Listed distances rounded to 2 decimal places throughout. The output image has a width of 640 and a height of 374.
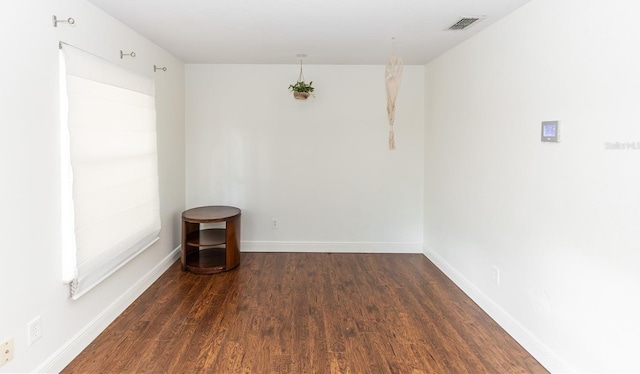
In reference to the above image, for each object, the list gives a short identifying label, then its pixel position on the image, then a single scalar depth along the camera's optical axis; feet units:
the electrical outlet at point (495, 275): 9.47
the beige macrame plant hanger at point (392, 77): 10.73
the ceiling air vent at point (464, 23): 9.20
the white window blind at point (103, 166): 7.49
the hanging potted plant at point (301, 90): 13.98
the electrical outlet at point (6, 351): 5.92
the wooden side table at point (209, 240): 12.96
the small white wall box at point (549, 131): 7.28
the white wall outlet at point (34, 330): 6.56
